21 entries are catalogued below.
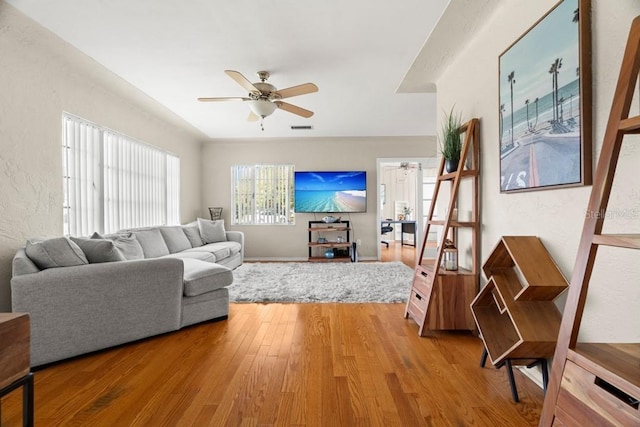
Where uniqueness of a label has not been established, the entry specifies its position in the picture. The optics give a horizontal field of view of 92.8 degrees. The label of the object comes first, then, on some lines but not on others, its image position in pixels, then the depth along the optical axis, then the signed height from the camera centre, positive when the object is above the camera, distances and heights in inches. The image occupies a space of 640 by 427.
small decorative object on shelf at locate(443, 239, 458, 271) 101.3 -15.1
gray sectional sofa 79.7 -24.4
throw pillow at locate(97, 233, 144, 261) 124.3 -13.7
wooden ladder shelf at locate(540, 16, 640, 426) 37.1 -19.1
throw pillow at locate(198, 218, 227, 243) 210.7 -12.9
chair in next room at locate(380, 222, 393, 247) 313.9 -17.3
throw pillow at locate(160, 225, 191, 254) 176.4 -15.6
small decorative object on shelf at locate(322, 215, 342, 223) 244.1 -5.3
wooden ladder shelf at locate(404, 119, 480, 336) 95.7 -22.3
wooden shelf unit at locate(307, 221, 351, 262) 234.4 -23.3
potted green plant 102.7 +22.1
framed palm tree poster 56.0 +23.4
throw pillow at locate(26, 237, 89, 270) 85.8 -11.6
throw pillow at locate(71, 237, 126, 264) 94.1 -11.4
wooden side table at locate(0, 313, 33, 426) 46.9 -23.3
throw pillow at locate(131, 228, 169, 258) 153.9 -15.5
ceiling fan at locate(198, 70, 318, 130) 114.0 +46.5
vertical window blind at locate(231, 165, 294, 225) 252.5 +17.0
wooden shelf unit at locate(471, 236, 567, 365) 61.6 -19.8
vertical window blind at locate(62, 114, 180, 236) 126.5 +16.4
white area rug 137.9 -37.5
